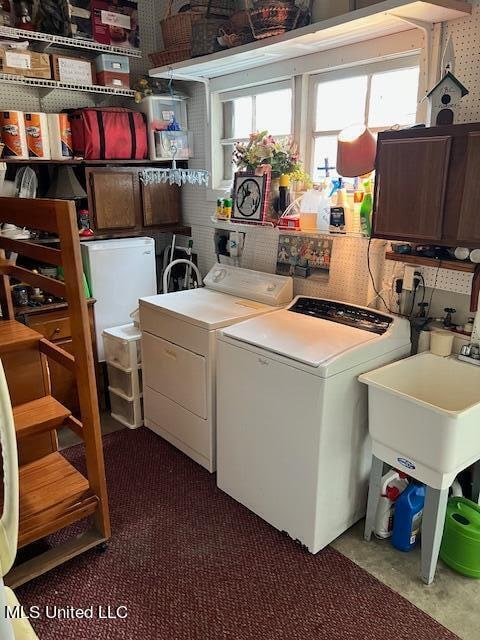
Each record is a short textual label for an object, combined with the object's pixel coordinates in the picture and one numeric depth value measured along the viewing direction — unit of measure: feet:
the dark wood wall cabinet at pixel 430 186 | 5.90
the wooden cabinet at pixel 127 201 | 10.77
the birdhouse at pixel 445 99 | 6.57
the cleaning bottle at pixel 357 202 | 7.97
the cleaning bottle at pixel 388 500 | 7.05
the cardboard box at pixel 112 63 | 10.44
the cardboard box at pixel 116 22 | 10.18
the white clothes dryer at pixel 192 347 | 8.25
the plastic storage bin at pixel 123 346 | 9.84
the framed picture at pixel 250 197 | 9.18
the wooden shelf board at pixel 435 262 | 6.49
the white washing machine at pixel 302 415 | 6.48
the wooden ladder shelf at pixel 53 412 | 5.86
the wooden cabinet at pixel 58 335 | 9.64
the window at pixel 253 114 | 9.71
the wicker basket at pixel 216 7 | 9.42
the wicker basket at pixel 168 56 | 9.80
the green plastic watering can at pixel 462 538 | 6.43
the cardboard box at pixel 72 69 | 9.85
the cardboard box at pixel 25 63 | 9.21
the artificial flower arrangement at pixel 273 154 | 9.04
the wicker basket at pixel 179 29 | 9.57
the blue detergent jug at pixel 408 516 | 6.82
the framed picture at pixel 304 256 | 8.92
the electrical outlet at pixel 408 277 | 7.55
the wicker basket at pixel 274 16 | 7.58
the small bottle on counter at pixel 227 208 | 10.21
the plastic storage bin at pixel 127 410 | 10.23
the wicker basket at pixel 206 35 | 9.08
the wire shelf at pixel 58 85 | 9.29
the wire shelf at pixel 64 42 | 9.14
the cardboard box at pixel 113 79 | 10.51
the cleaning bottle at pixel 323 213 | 8.44
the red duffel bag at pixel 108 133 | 10.25
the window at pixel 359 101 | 7.69
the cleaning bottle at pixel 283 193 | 9.03
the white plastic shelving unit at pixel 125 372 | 9.90
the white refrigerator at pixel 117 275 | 10.61
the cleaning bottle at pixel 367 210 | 7.69
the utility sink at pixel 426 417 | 5.76
